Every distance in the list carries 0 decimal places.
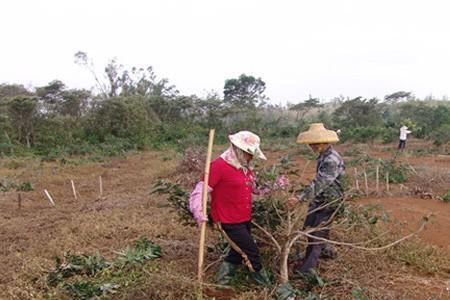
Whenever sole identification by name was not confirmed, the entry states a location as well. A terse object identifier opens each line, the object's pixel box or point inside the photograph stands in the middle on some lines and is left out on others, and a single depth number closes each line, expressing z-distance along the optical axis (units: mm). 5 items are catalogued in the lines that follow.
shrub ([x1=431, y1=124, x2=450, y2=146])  14469
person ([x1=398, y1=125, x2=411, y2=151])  13274
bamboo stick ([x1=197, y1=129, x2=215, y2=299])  3154
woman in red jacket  3213
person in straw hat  3471
